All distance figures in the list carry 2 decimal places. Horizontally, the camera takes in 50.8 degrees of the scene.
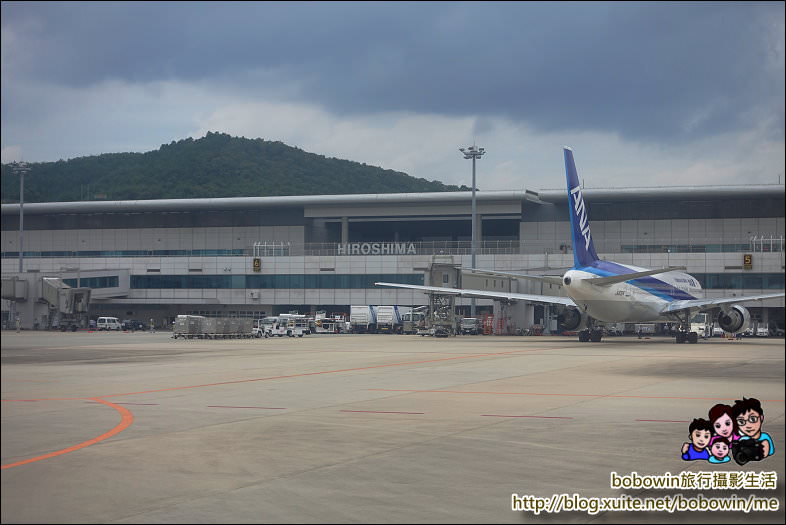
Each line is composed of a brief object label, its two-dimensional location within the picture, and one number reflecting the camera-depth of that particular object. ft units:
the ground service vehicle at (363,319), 321.93
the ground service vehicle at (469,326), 301.22
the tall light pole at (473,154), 314.14
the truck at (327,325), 333.62
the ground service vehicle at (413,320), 301.22
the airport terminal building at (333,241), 347.97
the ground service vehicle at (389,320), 318.45
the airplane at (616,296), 185.37
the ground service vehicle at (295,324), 281.13
